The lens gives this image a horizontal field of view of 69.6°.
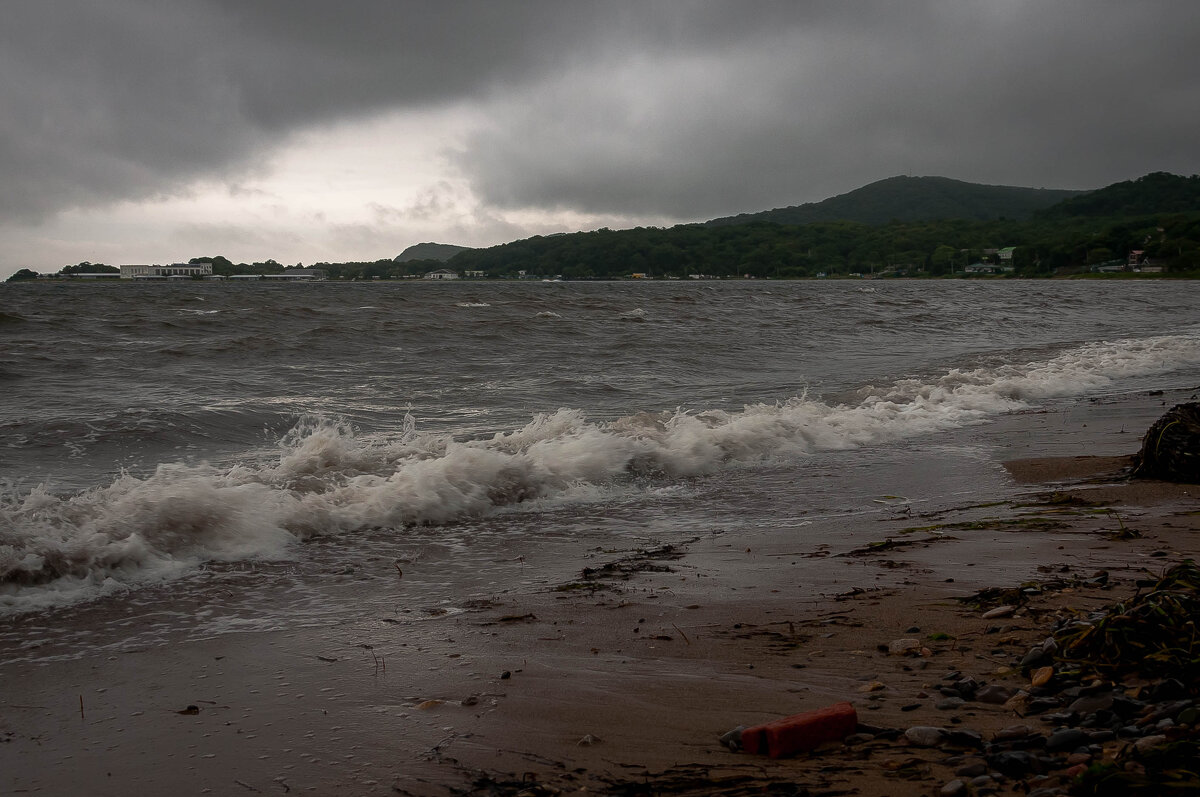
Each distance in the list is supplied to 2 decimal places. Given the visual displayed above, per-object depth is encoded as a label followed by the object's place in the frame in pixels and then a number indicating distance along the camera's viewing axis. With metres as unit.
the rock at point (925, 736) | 2.74
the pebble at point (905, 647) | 3.64
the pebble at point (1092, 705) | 2.84
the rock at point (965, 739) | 2.71
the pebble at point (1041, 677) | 3.12
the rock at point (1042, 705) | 2.92
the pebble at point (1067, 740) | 2.61
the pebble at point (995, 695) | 3.04
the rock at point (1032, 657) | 3.31
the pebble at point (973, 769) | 2.51
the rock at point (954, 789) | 2.41
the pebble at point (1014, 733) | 2.71
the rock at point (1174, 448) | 7.08
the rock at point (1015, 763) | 2.50
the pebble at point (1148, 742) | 2.45
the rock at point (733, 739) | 2.84
